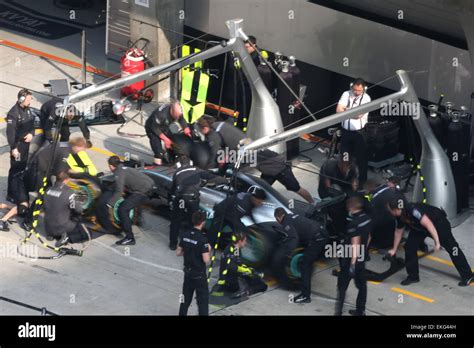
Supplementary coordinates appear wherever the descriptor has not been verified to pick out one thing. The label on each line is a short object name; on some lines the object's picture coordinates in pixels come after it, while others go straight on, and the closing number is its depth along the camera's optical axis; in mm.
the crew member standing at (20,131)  19219
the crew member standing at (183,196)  17750
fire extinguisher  23672
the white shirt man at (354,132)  19516
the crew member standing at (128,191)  18094
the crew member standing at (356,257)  15930
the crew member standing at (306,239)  16500
